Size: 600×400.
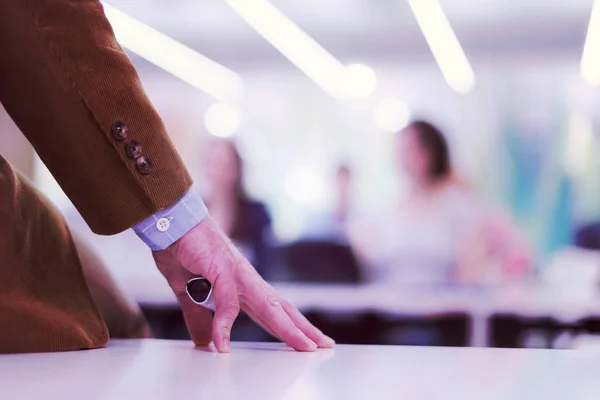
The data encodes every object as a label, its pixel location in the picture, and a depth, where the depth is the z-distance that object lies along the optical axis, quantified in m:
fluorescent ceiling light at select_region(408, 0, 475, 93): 5.19
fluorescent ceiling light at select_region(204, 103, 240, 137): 6.80
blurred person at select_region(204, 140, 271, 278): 5.27
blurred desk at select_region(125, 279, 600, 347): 3.39
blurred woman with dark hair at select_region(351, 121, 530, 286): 5.14
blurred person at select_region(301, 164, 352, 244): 6.48
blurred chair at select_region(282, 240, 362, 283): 4.69
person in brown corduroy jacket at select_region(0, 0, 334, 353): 0.78
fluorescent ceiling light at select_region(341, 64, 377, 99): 6.58
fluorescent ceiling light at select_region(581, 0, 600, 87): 5.66
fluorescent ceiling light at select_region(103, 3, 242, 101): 6.22
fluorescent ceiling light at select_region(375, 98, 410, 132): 6.58
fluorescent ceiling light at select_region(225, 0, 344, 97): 5.50
